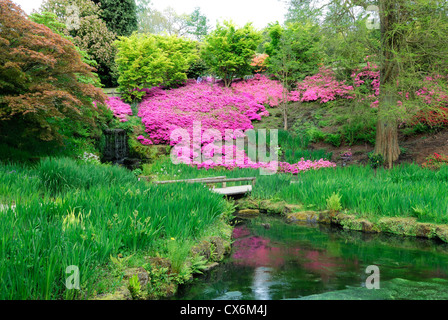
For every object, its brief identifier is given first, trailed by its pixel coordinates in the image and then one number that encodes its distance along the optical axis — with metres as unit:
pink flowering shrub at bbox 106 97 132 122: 14.50
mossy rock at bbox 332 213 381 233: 6.73
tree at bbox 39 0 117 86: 18.33
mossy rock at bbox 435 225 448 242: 5.95
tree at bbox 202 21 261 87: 17.83
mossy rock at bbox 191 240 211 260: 4.70
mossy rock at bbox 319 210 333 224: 7.43
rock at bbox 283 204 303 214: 8.05
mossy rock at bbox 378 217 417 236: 6.38
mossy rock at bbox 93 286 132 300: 3.14
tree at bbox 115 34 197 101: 15.79
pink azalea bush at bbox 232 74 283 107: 17.61
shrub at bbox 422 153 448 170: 9.65
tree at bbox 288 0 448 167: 9.00
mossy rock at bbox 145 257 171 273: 3.93
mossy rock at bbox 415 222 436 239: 6.14
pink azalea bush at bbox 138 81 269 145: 14.53
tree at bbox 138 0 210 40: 33.50
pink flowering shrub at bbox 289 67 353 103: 15.73
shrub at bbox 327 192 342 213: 7.29
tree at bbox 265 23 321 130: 16.06
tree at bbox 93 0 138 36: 20.09
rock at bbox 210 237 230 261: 5.07
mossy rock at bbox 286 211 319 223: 7.61
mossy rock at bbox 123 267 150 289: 3.55
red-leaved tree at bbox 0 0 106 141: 7.43
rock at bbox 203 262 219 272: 4.66
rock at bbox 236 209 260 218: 8.33
